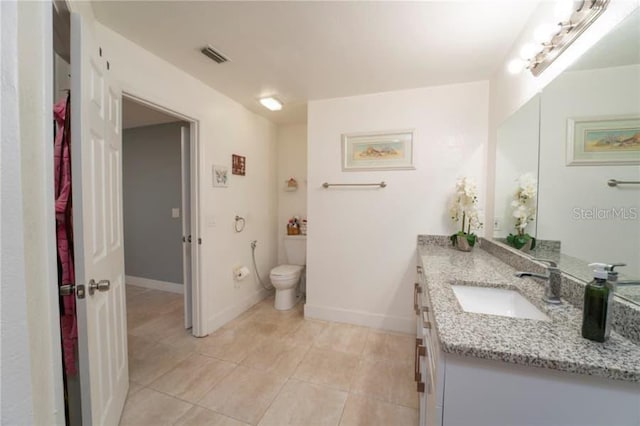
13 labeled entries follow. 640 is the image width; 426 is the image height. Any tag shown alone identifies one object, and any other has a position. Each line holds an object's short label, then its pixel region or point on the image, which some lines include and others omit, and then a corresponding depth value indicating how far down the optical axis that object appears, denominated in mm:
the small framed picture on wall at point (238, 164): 2668
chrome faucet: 1035
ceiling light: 2519
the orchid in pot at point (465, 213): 2043
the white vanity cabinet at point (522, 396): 627
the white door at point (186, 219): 2336
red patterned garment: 1056
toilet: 2838
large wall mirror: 814
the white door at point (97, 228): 1003
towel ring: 2762
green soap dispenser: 706
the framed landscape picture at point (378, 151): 2361
